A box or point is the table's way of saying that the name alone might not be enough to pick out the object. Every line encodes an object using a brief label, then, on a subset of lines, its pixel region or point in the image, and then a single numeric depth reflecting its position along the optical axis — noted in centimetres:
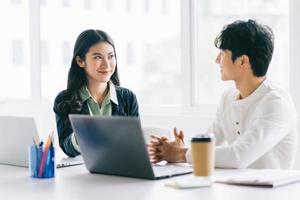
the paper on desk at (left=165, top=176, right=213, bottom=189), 227
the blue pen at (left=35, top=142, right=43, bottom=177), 264
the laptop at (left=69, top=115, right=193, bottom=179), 244
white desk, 214
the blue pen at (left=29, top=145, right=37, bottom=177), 265
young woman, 363
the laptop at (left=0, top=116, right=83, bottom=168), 278
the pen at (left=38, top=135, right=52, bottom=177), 263
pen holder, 263
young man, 286
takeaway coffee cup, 241
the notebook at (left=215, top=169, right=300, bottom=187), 227
